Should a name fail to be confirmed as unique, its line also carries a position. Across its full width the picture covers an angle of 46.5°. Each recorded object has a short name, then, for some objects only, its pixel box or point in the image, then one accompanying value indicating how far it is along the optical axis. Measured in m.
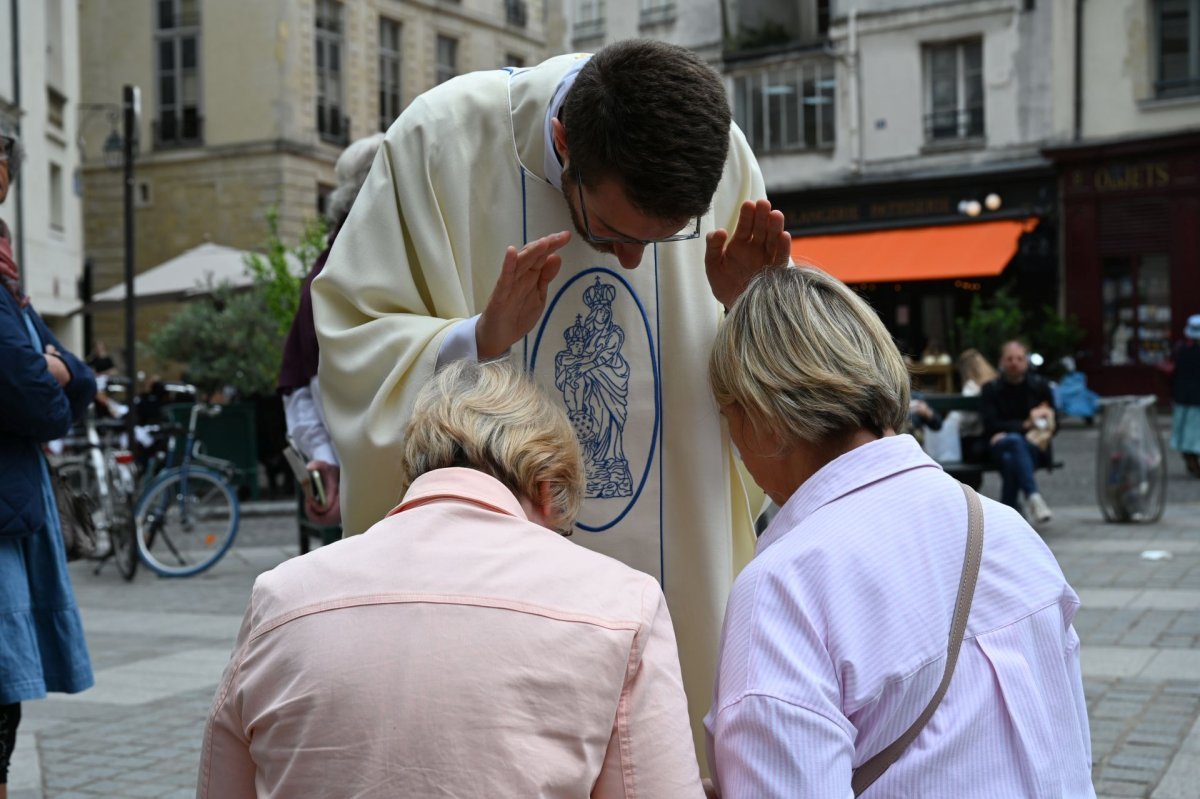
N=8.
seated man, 10.17
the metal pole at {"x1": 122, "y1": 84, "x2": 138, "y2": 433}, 12.21
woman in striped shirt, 1.57
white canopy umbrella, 17.12
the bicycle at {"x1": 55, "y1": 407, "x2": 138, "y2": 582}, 9.79
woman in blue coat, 3.27
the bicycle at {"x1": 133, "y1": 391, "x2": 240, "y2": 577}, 10.15
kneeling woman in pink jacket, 1.58
